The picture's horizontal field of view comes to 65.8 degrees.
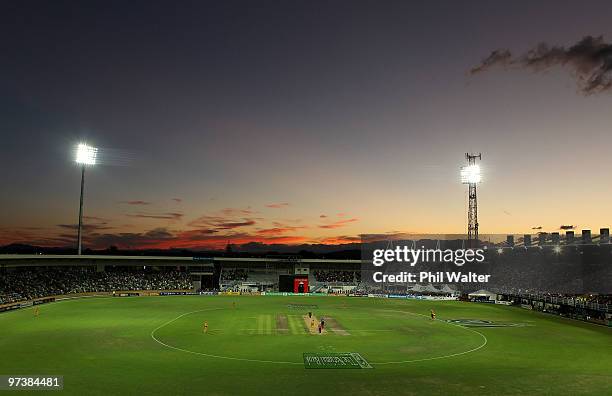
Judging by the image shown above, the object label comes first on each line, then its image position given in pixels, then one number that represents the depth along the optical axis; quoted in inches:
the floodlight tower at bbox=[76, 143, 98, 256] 3784.5
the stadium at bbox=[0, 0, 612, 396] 1184.8
